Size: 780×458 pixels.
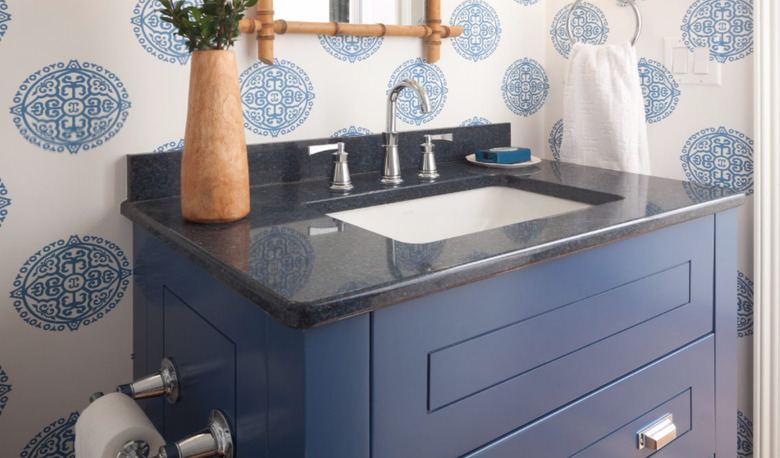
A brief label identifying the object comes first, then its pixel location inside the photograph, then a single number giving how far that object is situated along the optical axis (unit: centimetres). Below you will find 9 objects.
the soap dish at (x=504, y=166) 163
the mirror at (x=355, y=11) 139
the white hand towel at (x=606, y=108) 166
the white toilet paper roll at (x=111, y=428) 100
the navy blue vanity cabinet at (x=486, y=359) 84
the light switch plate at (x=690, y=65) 162
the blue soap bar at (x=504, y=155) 164
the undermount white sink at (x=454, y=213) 137
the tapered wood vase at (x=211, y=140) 108
